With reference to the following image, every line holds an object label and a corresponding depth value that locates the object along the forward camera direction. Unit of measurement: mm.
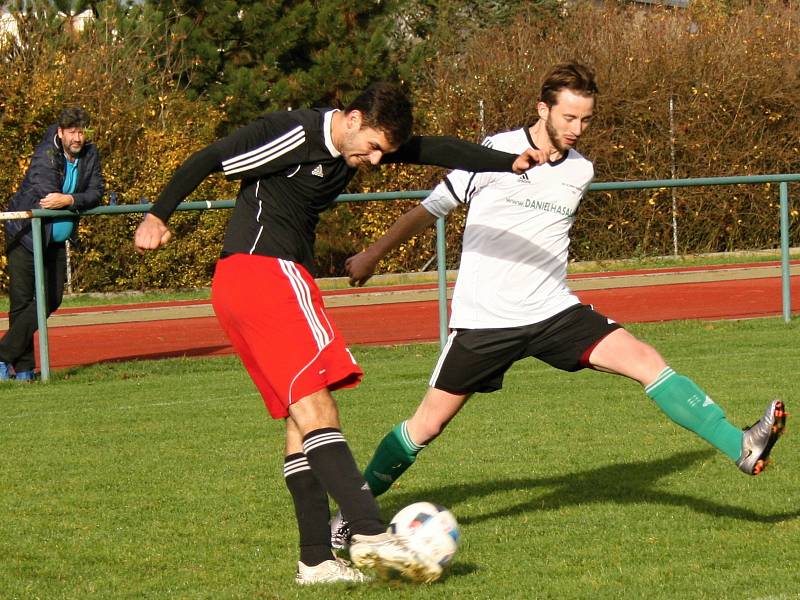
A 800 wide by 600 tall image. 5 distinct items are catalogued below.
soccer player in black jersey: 9406
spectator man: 22734
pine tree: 51812
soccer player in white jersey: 11344
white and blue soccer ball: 9328
